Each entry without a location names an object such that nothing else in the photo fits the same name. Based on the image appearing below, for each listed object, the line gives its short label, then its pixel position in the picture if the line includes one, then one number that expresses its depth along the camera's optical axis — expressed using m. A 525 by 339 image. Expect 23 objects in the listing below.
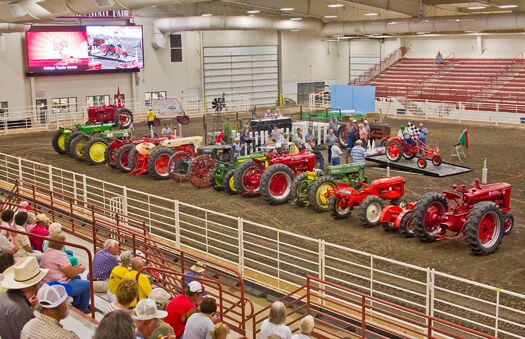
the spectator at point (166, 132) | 21.83
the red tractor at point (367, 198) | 13.34
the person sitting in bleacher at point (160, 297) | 6.40
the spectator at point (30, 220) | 9.52
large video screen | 31.62
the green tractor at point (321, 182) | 14.52
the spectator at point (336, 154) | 18.06
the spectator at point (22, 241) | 7.96
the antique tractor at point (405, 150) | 19.50
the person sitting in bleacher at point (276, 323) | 6.22
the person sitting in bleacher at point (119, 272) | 7.32
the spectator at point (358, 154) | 17.14
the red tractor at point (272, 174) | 15.34
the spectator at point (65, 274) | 7.34
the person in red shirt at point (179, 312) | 6.40
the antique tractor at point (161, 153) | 18.38
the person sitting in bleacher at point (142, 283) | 7.05
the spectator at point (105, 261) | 8.20
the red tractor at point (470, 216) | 11.52
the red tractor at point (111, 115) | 27.48
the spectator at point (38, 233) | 9.00
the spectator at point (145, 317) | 5.37
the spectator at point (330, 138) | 20.70
